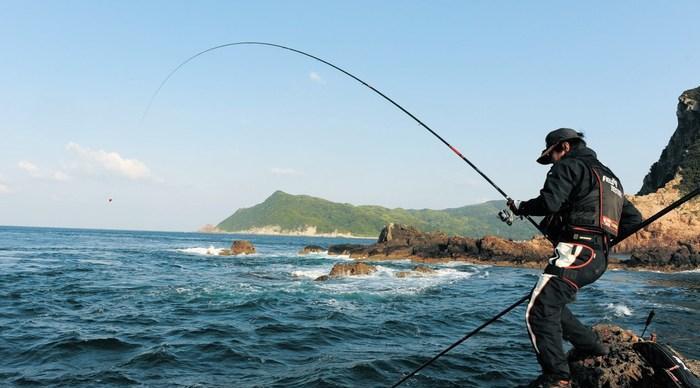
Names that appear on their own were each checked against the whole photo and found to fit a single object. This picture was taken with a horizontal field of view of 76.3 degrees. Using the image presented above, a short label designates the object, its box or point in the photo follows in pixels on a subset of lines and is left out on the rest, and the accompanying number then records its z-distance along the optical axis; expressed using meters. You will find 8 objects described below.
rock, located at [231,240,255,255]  63.37
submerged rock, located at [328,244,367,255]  66.55
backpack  4.50
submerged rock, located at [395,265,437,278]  30.66
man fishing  4.47
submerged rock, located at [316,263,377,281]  30.00
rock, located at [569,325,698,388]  5.31
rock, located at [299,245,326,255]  72.44
